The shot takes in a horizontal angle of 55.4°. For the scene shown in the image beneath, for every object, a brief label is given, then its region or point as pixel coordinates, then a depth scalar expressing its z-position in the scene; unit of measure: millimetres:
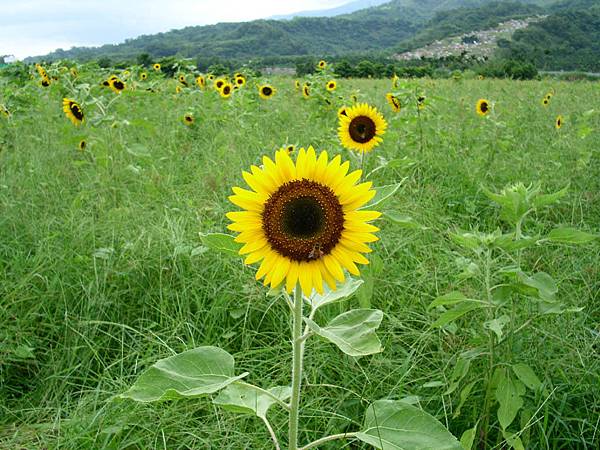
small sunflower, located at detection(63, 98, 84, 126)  4129
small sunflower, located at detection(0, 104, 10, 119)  4641
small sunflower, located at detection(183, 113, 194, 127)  5266
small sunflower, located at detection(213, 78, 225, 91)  7064
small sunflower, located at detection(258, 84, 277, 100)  6625
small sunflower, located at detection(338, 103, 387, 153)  3039
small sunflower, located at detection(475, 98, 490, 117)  5243
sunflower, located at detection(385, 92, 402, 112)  4686
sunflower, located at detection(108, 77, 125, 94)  5115
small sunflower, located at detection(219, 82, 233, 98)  6363
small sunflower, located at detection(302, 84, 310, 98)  6211
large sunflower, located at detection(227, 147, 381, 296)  1084
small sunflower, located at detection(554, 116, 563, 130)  4977
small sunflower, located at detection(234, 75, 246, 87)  6978
